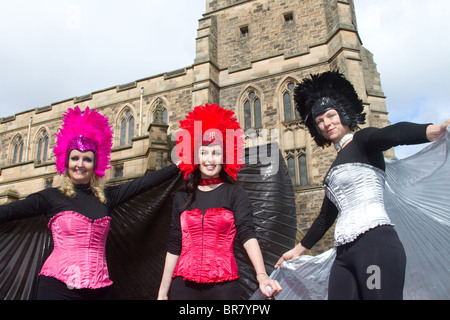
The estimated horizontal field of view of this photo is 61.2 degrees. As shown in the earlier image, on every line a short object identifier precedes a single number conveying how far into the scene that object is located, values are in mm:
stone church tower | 13453
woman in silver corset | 2080
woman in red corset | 2275
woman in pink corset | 2549
